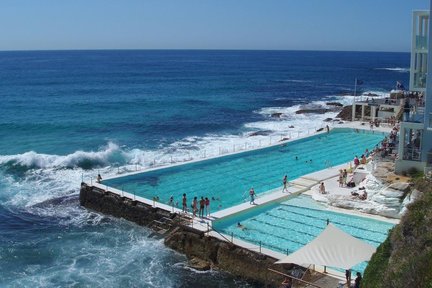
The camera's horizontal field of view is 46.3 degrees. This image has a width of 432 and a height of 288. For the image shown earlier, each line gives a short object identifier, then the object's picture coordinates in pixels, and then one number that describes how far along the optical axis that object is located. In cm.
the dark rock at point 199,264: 1873
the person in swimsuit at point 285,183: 2498
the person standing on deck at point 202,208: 2145
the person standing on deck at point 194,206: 2162
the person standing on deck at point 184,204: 2214
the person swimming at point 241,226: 2059
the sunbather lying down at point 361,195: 2258
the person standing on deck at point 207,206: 2166
